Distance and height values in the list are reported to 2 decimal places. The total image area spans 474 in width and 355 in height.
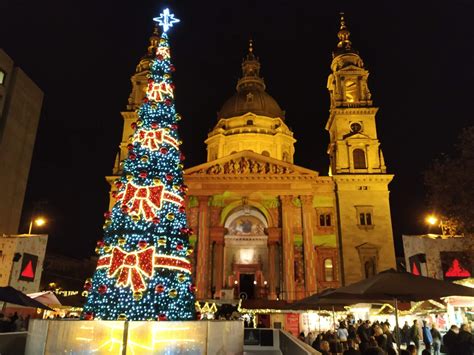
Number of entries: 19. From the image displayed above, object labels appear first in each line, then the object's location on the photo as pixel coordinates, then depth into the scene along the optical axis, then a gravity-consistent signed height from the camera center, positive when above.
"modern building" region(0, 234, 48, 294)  28.14 +3.88
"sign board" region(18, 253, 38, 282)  29.03 +3.48
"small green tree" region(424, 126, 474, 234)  18.58 +5.89
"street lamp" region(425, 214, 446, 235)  26.63 +6.46
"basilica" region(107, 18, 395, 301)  37.34 +9.92
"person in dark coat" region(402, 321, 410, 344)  19.89 -0.39
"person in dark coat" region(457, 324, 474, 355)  10.79 -0.37
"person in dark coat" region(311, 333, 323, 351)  11.84 -0.49
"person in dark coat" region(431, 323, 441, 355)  16.50 -0.54
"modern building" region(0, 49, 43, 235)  38.19 +16.35
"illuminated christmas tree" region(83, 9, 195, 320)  11.10 +2.21
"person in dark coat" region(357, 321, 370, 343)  12.28 -0.10
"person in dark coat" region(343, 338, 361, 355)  8.56 -0.51
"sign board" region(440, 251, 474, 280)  24.84 +3.48
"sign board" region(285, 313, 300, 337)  32.25 +0.16
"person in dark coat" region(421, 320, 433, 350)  16.62 -0.40
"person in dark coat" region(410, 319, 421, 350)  16.76 -0.30
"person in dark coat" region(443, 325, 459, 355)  11.23 -0.36
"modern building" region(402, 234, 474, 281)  25.09 +3.96
